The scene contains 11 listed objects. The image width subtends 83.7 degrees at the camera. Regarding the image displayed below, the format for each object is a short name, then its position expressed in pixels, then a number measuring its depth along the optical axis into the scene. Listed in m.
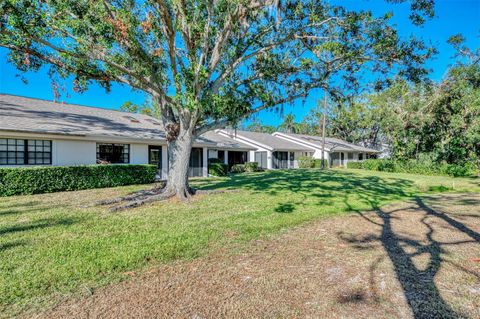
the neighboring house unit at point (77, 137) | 12.13
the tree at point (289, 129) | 60.38
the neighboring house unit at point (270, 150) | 30.51
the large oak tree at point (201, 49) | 7.76
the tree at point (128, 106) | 35.97
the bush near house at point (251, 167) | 24.94
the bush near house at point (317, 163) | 33.76
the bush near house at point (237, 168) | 24.14
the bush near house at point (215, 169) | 20.42
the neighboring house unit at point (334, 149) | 36.25
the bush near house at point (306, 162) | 33.12
